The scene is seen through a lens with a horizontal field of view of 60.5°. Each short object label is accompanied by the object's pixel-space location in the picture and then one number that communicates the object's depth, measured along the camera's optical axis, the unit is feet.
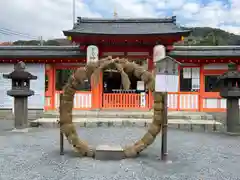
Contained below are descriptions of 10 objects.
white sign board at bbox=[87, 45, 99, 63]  31.59
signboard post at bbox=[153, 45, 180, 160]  15.22
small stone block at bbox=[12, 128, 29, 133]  24.67
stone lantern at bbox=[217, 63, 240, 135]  23.87
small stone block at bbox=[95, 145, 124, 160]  15.15
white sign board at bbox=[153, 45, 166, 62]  31.13
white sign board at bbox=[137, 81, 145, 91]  33.85
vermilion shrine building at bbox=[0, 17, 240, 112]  32.50
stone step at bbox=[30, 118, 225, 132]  26.53
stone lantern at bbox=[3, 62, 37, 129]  25.29
